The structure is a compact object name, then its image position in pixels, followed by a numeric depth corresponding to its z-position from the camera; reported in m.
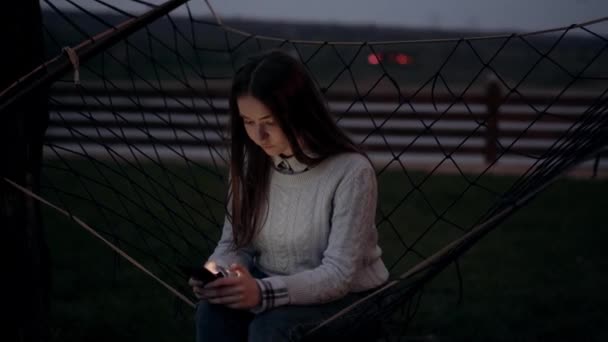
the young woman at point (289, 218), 3.29
